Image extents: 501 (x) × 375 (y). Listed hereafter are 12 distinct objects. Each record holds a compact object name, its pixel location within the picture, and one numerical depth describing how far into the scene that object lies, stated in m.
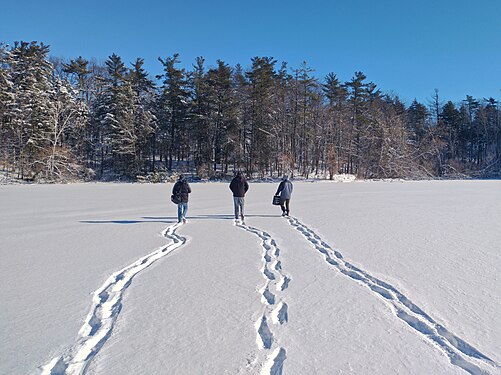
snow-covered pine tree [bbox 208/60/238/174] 38.56
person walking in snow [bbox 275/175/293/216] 12.40
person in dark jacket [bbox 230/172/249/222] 11.52
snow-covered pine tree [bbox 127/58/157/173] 39.09
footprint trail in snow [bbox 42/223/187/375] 3.01
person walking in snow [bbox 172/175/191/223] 10.91
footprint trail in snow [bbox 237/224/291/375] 3.01
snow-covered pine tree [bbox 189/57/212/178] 39.09
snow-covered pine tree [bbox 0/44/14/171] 32.41
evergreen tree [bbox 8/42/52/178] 32.06
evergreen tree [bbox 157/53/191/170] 40.88
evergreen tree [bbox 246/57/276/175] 38.78
